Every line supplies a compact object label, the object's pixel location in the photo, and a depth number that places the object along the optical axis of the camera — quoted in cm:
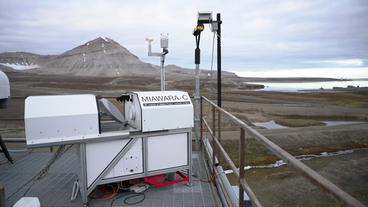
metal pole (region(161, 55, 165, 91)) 428
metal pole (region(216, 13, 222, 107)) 469
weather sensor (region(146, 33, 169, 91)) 423
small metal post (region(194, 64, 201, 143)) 494
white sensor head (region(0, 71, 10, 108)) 366
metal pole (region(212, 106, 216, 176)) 348
